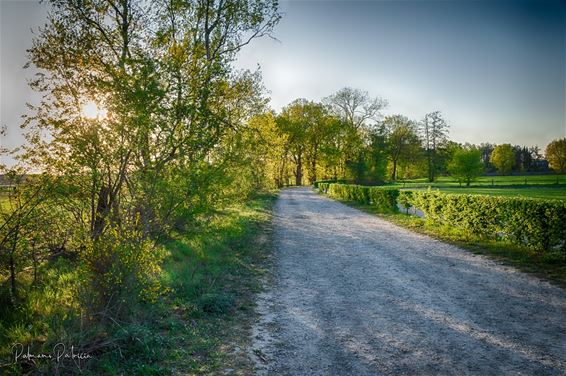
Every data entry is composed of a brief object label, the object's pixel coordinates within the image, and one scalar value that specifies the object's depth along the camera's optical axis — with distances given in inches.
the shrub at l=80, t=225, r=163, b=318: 185.8
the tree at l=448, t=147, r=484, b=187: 2076.8
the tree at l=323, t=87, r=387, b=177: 2494.7
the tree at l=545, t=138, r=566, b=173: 2925.7
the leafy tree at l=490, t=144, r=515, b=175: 3284.9
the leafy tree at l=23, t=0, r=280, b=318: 192.5
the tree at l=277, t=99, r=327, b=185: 2546.8
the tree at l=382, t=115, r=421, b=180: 2861.7
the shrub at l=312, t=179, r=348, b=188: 2142.2
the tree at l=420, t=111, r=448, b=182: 2894.7
